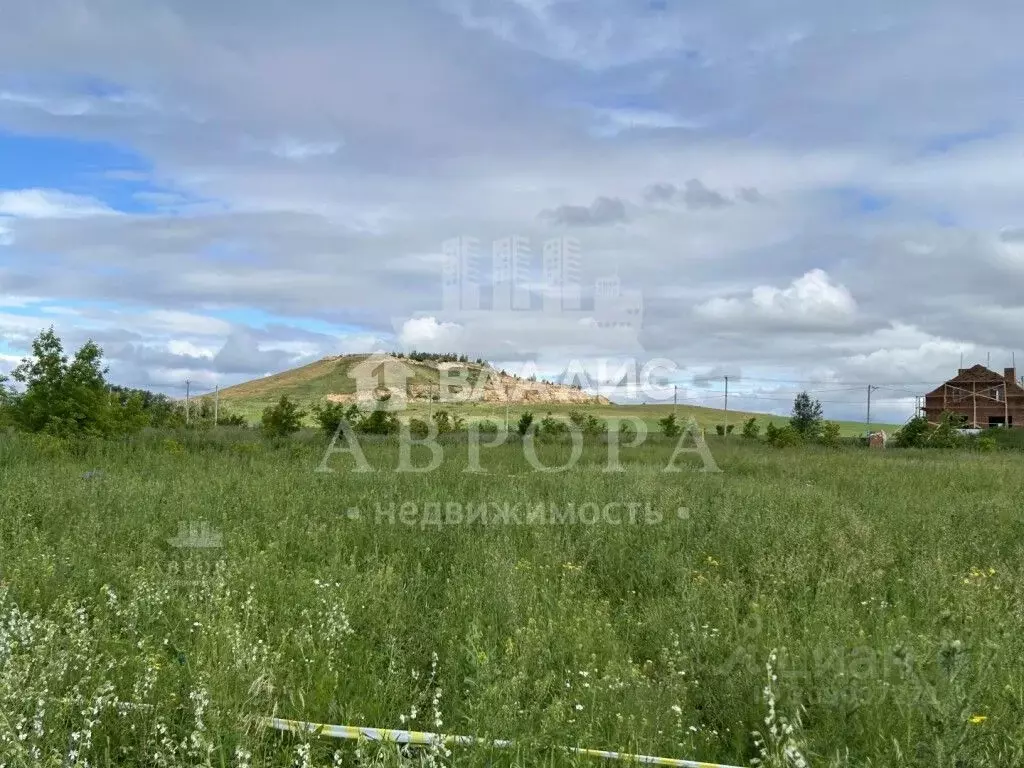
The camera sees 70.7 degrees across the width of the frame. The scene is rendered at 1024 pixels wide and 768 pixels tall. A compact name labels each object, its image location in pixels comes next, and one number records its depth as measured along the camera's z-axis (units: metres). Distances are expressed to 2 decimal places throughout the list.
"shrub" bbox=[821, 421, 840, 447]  28.66
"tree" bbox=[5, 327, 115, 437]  14.64
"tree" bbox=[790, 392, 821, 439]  35.88
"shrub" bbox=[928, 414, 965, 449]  30.02
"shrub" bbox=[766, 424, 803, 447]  25.91
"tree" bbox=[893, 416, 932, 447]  31.31
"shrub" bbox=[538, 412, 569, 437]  26.48
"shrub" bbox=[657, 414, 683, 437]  30.79
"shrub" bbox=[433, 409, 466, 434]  27.62
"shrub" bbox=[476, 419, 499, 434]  31.08
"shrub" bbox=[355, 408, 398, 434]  26.20
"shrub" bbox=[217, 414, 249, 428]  34.66
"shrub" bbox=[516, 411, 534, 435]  28.80
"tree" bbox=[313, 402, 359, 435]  24.08
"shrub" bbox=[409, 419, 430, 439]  25.66
